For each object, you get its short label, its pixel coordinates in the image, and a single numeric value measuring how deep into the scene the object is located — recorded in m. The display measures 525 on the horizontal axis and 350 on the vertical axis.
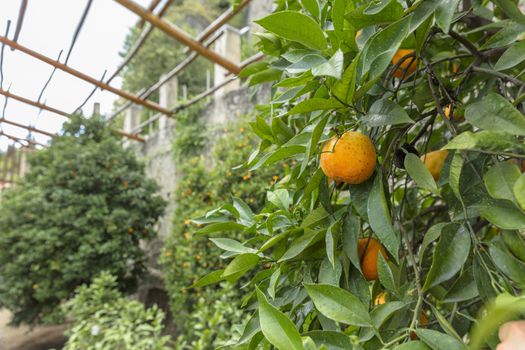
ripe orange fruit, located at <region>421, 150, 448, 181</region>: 0.49
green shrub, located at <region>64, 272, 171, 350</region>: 1.63
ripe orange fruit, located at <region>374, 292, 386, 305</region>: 0.47
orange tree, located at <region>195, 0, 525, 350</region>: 0.29
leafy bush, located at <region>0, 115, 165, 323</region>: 2.77
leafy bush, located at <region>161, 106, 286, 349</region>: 1.89
